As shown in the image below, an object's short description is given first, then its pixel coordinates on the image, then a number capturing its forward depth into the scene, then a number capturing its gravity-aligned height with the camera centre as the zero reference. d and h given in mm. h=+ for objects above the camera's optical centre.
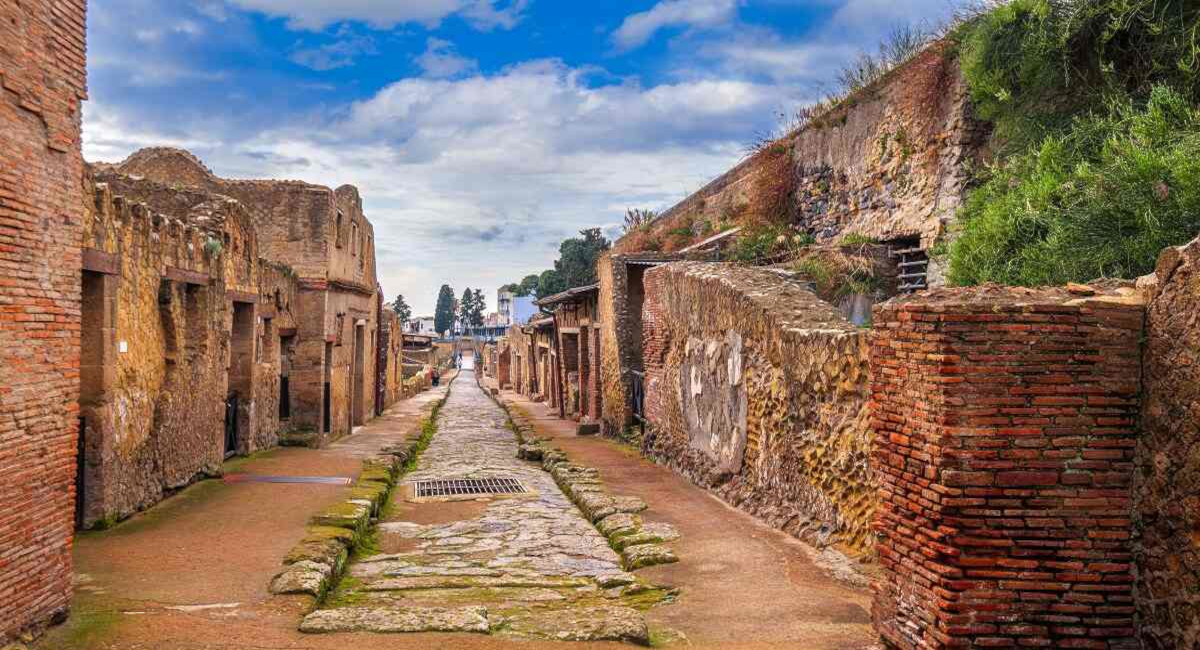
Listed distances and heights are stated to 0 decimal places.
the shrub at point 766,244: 18047 +2193
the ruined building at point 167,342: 8375 +242
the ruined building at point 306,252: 16016 +2004
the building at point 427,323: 138100 +5719
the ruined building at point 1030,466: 4344 -609
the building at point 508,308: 94988 +5954
